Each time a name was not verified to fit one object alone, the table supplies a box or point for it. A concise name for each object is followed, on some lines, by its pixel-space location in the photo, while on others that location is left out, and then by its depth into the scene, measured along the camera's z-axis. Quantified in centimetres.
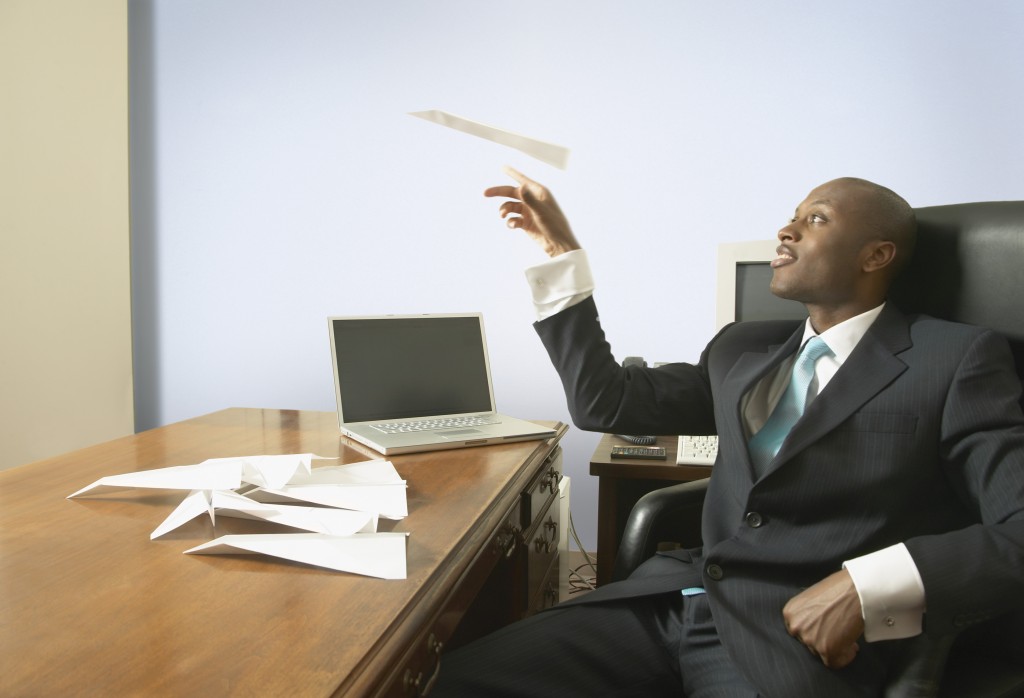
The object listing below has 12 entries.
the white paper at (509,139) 107
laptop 168
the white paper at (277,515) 100
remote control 183
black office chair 94
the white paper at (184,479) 117
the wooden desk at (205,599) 67
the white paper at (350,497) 111
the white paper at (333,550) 91
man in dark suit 100
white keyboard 178
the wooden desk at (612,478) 176
